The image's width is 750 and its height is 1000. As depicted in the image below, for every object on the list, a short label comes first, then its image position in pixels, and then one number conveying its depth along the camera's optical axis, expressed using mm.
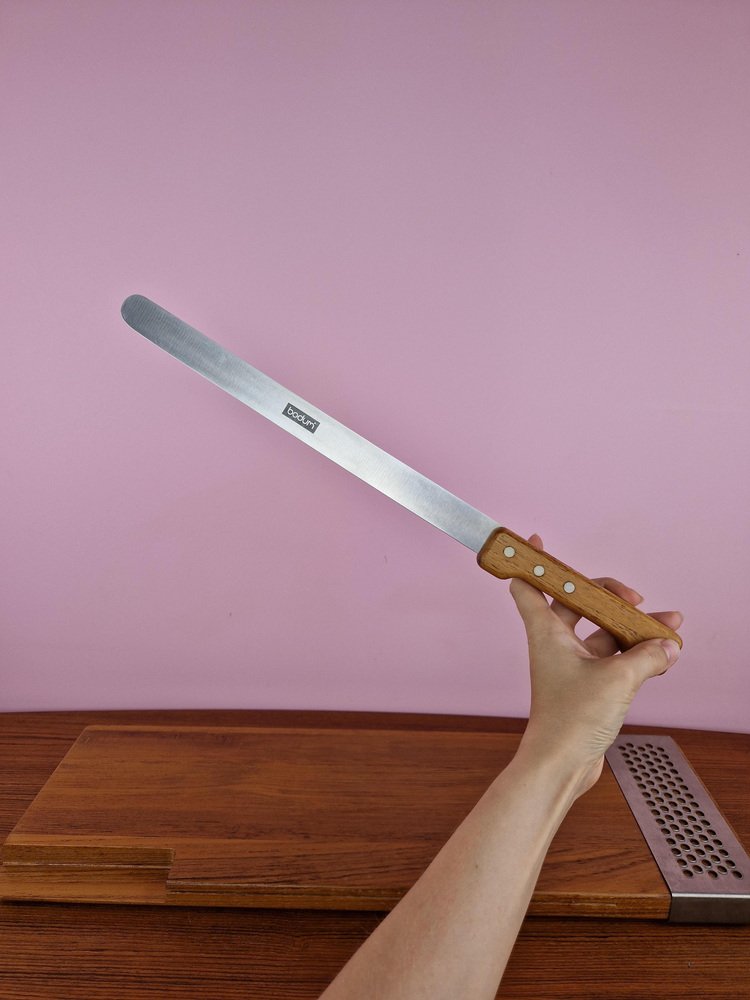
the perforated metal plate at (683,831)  568
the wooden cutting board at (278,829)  560
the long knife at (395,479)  566
